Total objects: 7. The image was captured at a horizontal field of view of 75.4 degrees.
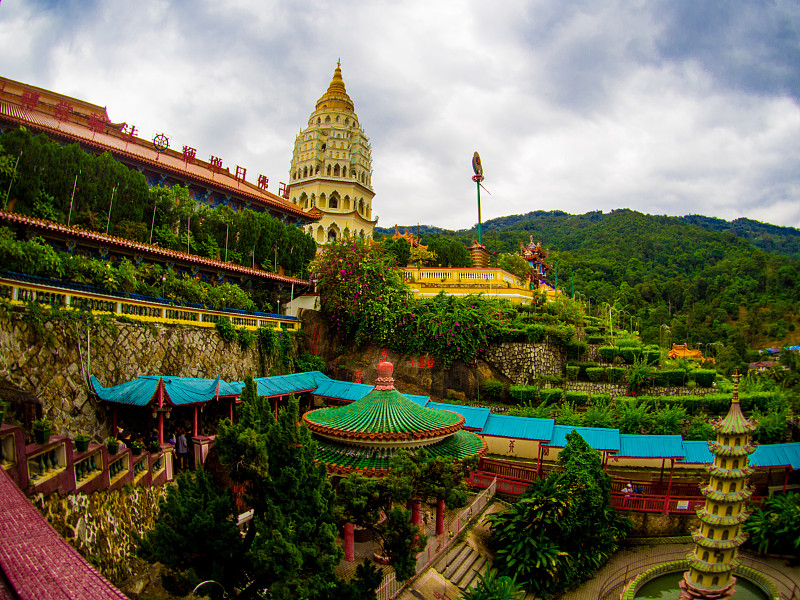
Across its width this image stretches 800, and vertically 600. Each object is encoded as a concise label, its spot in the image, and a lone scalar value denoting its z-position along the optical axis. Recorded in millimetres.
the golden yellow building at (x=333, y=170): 44719
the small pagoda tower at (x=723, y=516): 11938
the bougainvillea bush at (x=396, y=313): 26531
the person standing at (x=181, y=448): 14562
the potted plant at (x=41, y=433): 8531
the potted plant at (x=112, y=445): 10453
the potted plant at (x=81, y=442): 9391
